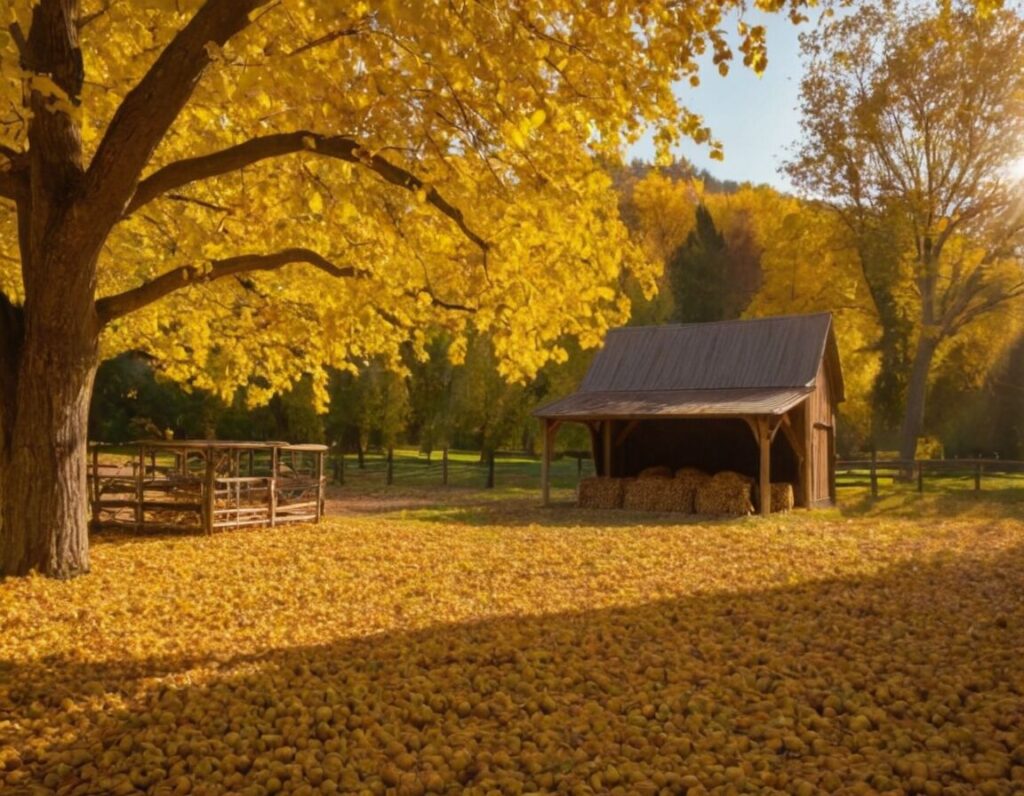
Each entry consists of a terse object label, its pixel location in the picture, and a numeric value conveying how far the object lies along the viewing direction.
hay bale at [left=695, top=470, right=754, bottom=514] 17.88
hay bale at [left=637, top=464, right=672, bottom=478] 19.62
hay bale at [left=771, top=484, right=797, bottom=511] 18.86
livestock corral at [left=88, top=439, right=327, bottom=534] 12.90
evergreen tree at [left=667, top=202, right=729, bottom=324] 41.84
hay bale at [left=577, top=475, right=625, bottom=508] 19.73
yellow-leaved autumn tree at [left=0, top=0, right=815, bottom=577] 6.32
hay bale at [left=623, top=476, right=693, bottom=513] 18.77
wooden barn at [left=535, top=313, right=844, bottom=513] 19.19
